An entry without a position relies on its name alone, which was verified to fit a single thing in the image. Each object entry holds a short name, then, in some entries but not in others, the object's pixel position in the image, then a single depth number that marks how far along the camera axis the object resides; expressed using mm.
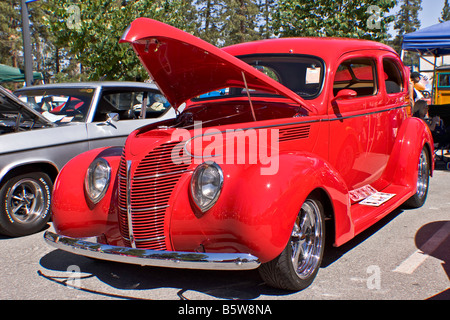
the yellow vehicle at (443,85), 16750
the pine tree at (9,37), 44897
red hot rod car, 2986
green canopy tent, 18047
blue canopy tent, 10555
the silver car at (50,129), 4793
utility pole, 11828
